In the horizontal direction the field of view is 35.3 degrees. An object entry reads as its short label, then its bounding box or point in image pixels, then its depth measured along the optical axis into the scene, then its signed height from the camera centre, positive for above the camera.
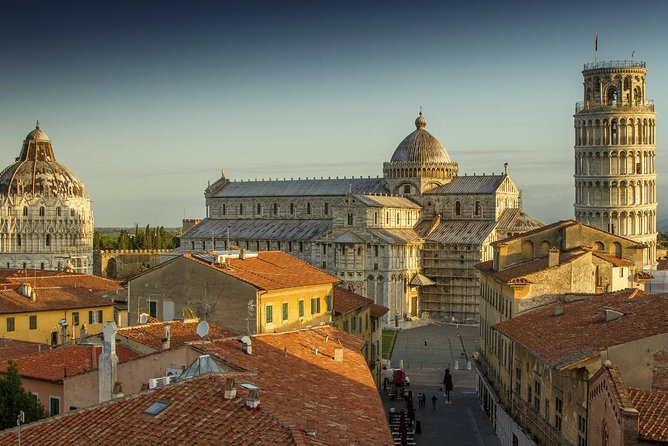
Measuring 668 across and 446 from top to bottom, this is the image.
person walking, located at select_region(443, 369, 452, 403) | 50.74 -7.48
